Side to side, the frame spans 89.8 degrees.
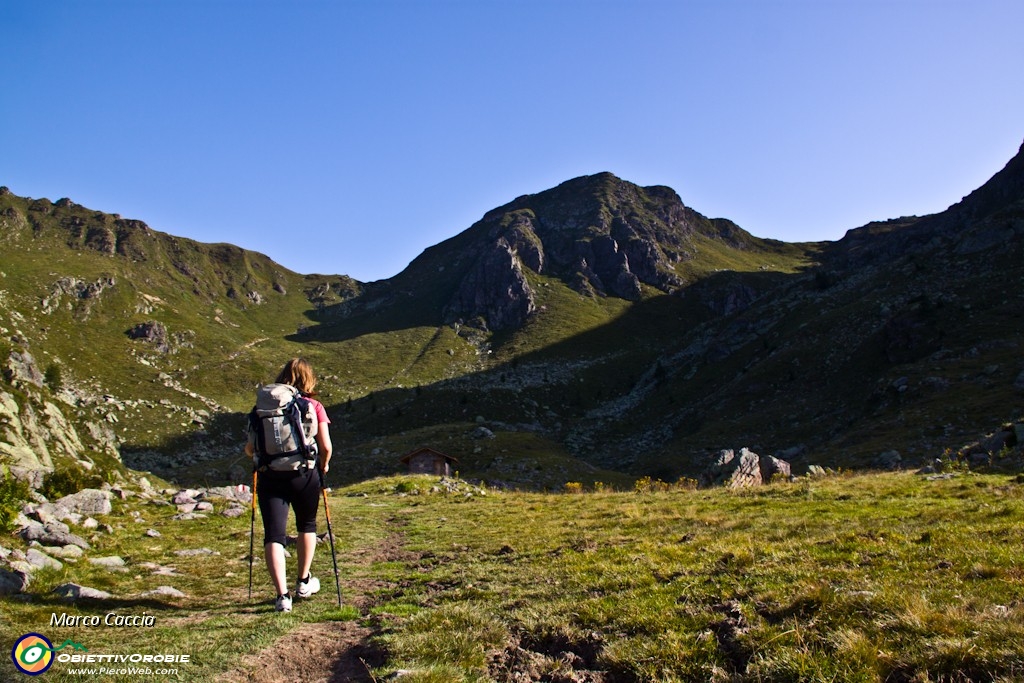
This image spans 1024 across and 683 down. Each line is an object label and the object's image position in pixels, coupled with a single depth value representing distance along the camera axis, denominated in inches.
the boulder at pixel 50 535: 415.0
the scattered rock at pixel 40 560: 360.0
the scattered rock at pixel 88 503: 568.1
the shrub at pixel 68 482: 613.6
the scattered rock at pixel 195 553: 494.9
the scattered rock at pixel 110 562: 409.7
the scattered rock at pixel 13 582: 299.1
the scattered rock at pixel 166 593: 350.1
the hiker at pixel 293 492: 312.0
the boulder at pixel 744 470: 1203.7
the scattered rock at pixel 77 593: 304.3
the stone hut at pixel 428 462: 1835.6
